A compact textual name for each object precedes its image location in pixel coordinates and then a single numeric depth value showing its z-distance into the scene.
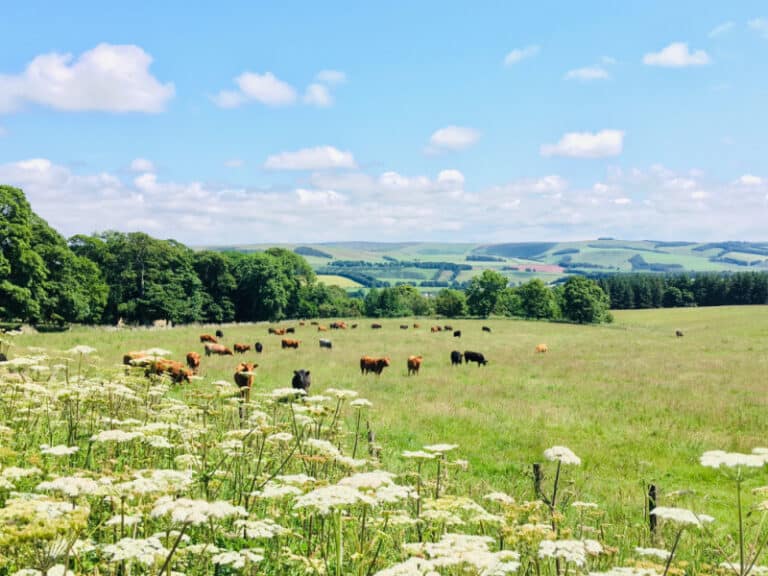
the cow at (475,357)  34.47
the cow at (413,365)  29.77
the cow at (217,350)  33.56
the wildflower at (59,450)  4.75
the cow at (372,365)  28.92
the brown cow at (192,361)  26.03
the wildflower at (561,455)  5.58
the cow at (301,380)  21.22
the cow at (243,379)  18.27
